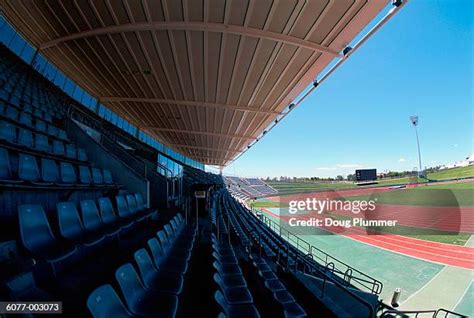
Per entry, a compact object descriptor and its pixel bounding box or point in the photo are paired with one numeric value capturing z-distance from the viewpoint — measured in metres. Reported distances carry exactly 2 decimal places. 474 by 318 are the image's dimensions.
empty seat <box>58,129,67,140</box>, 5.98
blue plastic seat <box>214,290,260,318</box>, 2.68
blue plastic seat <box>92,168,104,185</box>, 4.97
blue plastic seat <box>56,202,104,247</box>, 2.59
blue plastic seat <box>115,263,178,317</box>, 1.98
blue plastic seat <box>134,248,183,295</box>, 2.39
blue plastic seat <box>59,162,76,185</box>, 4.12
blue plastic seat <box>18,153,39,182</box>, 3.39
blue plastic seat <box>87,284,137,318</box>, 1.49
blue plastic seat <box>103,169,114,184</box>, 5.53
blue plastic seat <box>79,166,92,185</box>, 4.58
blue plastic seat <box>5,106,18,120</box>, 4.88
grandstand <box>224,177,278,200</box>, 45.89
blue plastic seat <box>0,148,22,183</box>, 3.11
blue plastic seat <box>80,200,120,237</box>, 3.01
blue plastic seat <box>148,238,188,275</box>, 2.85
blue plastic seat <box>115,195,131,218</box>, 4.12
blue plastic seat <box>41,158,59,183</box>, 3.78
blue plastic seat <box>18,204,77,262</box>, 2.10
